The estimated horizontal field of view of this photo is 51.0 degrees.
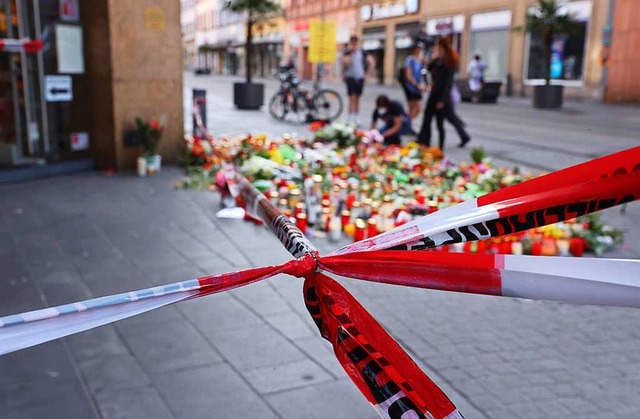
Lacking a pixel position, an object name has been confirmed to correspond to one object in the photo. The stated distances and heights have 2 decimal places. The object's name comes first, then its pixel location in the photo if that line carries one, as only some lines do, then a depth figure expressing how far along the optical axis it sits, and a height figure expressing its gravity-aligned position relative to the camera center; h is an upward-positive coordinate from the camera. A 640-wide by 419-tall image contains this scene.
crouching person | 10.44 -0.68
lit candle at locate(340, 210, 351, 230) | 5.67 -1.19
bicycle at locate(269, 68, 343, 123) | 15.75 -0.63
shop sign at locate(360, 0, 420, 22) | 37.25 +3.85
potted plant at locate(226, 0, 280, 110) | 16.88 +0.56
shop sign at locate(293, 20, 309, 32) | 44.94 +3.25
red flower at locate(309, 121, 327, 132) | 11.15 -0.86
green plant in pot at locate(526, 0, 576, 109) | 21.78 +1.55
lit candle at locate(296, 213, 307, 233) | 5.45 -1.17
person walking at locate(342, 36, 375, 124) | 14.60 -0.01
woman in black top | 10.64 -0.19
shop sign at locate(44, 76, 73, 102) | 8.31 -0.21
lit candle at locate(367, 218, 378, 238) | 5.34 -1.20
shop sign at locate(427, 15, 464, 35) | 32.62 +2.51
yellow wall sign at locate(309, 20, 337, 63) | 16.30 +0.82
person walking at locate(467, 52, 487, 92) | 25.19 +0.10
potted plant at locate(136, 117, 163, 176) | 8.44 -0.88
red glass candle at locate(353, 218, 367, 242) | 5.21 -1.19
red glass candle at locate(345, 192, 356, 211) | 6.16 -1.14
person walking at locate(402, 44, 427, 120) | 12.66 -0.09
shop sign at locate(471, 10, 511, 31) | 29.39 +2.51
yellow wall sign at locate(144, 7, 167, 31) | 8.55 +0.69
